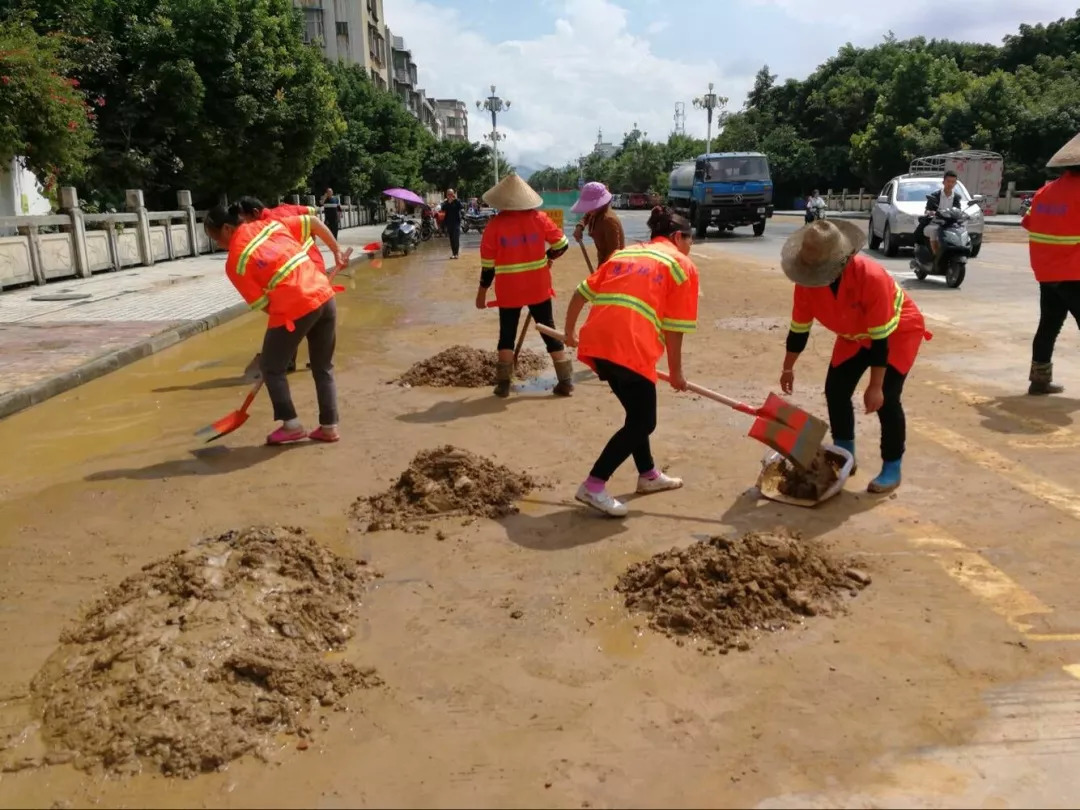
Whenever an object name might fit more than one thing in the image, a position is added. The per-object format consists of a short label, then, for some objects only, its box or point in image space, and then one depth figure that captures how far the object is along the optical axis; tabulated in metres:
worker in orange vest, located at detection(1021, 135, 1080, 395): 6.31
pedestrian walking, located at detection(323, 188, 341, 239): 23.22
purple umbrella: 22.89
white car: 16.80
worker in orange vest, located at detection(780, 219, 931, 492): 4.14
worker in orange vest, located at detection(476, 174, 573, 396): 6.69
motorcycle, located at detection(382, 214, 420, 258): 25.05
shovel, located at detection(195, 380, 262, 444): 5.66
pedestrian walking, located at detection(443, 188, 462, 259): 23.72
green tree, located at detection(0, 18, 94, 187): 13.31
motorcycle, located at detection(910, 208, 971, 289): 12.70
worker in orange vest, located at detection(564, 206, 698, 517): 4.11
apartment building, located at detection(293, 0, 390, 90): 59.44
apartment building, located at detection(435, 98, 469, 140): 132.88
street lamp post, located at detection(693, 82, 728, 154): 51.41
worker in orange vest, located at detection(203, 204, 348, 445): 5.29
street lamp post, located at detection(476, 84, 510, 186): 53.25
